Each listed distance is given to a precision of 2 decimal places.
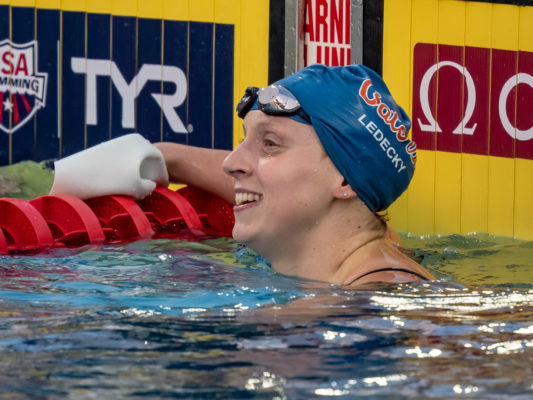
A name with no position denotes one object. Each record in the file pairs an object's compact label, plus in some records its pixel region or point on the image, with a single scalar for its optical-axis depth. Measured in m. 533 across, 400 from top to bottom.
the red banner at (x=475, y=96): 12.90
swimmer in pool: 6.22
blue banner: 12.20
